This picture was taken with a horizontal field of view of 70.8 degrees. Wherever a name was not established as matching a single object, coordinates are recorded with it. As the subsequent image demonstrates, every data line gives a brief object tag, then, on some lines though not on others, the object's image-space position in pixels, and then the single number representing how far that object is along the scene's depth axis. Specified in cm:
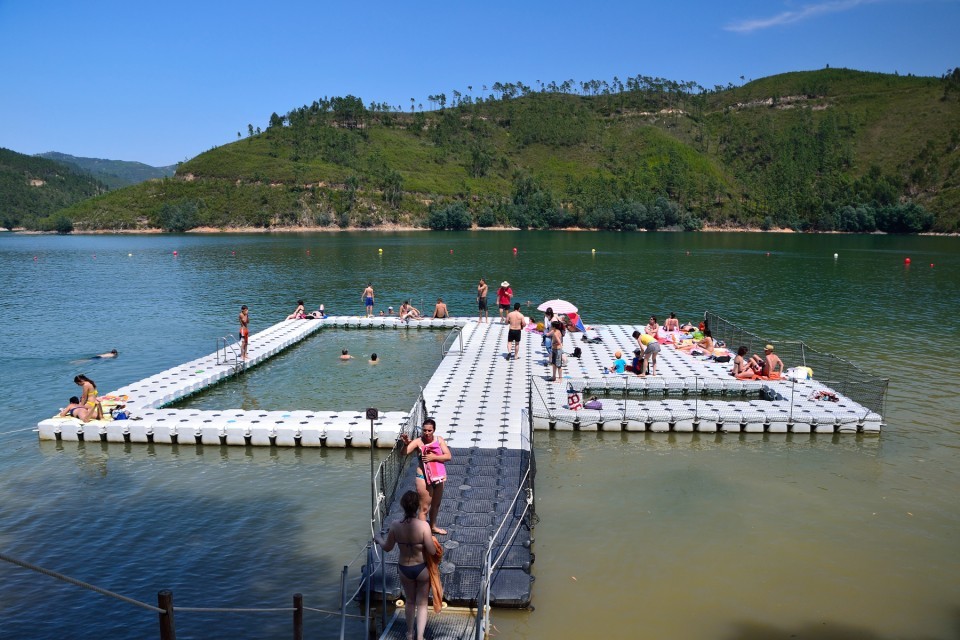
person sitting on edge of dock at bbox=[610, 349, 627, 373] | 2525
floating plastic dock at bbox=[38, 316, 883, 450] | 1908
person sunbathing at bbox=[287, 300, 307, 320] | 3872
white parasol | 3012
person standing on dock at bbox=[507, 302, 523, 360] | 2625
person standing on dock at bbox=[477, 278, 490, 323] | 3469
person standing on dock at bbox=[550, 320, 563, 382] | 2389
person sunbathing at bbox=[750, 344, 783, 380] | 2444
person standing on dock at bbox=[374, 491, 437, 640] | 886
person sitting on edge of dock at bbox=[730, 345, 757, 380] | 2447
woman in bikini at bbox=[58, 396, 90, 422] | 1966
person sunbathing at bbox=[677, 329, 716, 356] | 2870
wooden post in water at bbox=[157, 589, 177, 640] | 642
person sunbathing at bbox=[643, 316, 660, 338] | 2936
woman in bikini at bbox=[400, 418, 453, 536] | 1168
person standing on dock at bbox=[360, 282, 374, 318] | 3888
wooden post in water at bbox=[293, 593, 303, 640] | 784
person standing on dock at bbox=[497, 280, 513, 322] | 3337
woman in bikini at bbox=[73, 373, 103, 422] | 1972
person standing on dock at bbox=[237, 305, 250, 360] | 2697
